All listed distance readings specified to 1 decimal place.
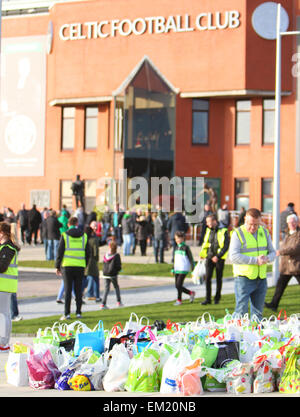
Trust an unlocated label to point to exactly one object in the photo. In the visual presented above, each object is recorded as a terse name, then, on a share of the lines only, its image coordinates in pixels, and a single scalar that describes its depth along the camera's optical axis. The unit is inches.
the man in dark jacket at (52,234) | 1122.0
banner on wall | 1784.0
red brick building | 1572.3
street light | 853.2
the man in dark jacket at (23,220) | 1443.2
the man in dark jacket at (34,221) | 1382.8
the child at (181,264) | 697.0
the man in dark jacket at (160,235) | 1090.1
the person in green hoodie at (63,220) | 1187.3
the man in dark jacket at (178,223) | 1091.9
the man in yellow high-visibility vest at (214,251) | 699.4
